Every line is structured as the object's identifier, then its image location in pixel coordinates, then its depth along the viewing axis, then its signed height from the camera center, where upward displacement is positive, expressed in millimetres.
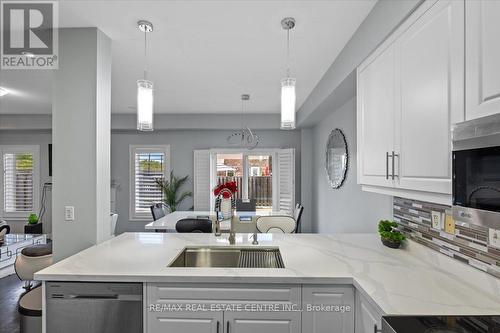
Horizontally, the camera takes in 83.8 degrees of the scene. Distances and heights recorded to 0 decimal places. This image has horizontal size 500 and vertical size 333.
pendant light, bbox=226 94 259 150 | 5834 +572
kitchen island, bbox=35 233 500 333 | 1235 -592
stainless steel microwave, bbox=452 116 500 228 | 822 -15
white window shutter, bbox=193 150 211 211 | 5895 -267
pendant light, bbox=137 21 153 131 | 1977 +436
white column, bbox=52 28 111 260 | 2168 +198
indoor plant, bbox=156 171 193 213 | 5798 -515
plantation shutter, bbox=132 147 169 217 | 6039 -188
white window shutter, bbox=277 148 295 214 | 5691 -278
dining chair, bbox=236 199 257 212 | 4992 -711
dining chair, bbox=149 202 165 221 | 4496 -753
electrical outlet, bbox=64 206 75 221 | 2174 -365
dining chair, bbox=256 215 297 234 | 3372 -700
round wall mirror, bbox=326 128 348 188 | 3631 +121
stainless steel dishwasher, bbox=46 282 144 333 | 1538 -786
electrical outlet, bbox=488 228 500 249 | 1253 -325
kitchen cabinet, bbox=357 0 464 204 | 1134 +313
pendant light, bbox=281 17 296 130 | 1900 +438
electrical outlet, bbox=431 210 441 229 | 1685 -323
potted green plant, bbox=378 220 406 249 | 2029 -502
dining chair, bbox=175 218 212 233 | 3082 -652
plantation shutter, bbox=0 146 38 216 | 6029 -429
